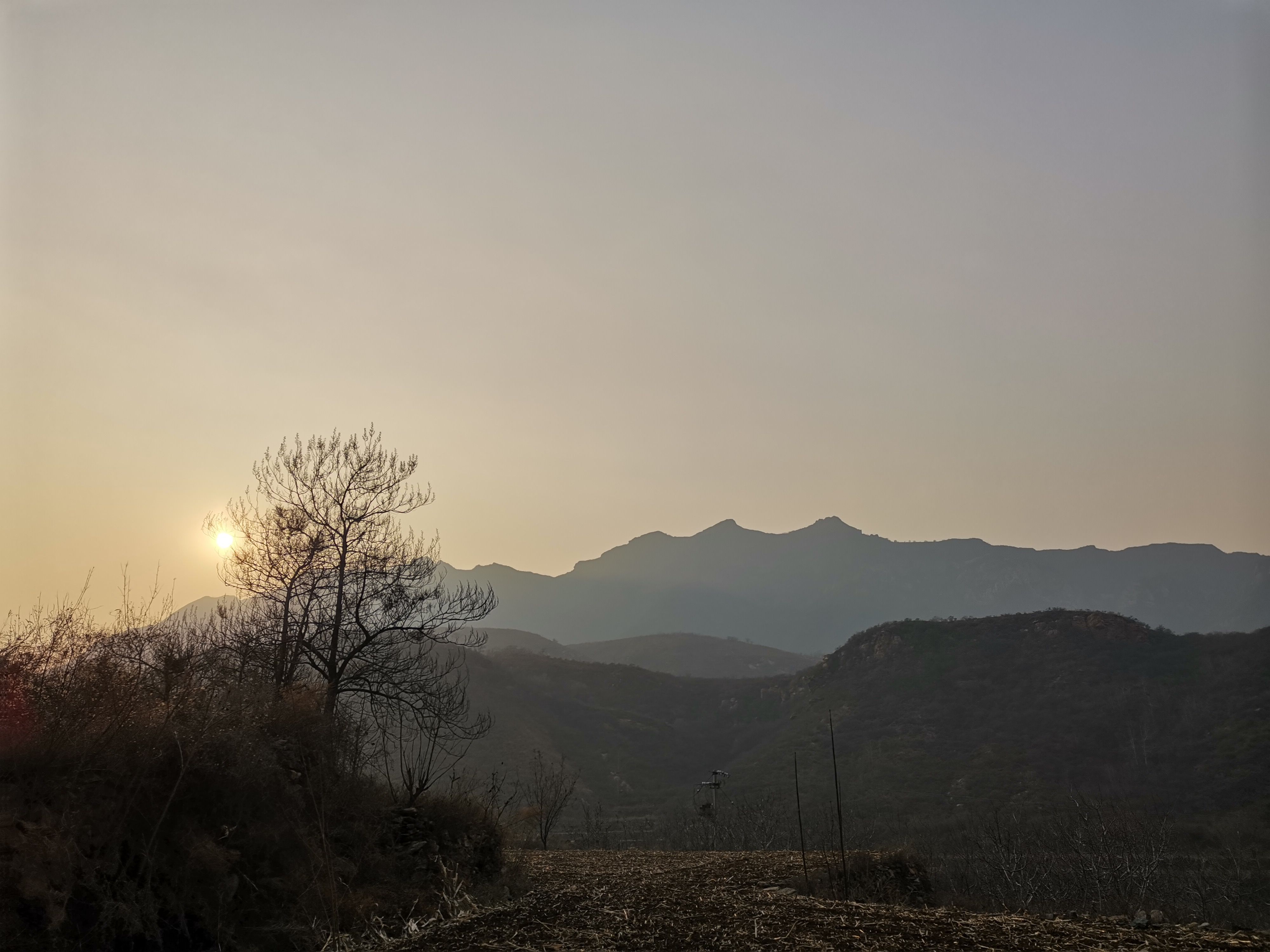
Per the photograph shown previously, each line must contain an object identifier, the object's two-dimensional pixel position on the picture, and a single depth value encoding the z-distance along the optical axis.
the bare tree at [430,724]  16.08
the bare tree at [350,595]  19.36
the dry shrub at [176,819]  9.16
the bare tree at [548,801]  30.41
